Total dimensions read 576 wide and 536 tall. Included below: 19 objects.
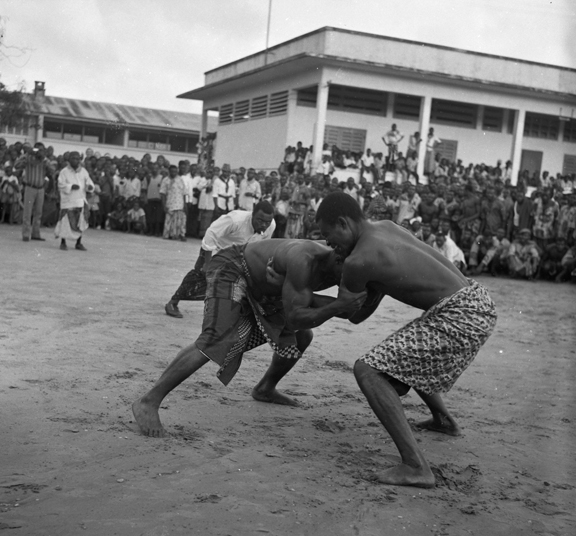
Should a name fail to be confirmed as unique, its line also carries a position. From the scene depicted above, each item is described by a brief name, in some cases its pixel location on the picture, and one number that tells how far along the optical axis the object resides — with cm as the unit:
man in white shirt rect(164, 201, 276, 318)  691
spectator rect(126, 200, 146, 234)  1811
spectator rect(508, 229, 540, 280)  1501
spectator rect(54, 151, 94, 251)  1257
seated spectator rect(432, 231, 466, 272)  1373
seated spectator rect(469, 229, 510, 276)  1513
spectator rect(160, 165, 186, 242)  1695
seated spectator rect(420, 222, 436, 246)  1386
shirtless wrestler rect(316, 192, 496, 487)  384
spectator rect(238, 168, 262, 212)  1725
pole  2067
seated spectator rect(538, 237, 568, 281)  1525
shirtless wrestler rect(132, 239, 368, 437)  415
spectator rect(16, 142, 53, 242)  1319
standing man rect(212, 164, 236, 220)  1752
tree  1384
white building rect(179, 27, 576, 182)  2178
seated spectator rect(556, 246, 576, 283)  1502
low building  3522
